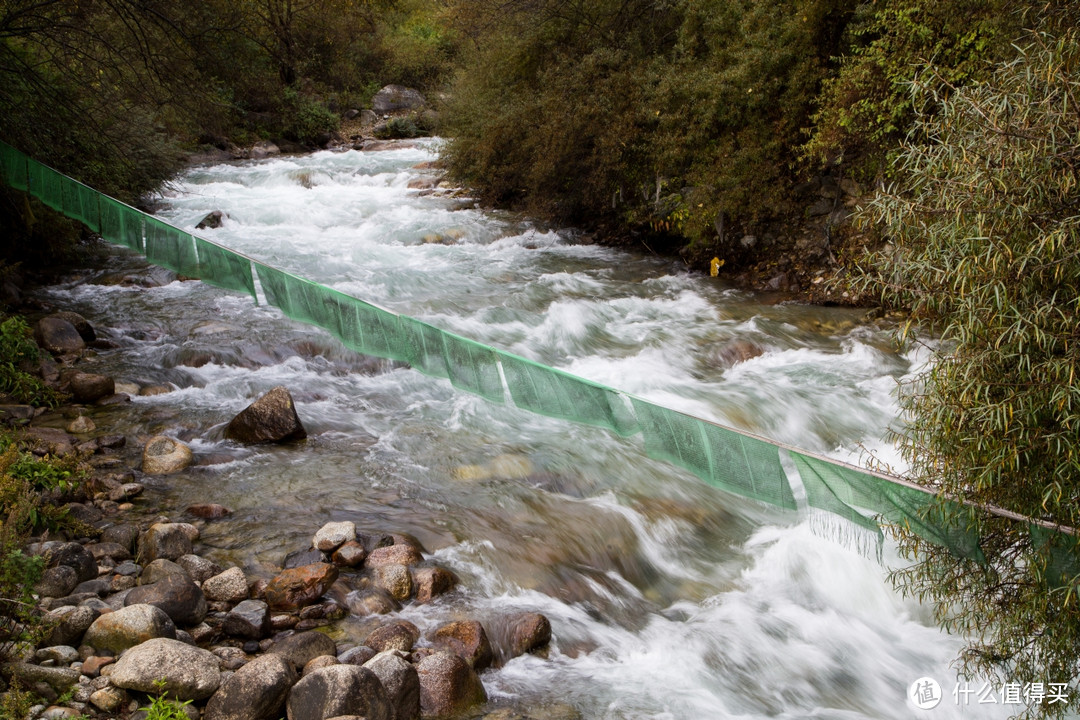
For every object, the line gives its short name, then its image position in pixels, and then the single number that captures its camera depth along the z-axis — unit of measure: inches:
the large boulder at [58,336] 405.7
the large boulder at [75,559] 217.0
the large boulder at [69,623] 186.2
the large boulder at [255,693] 173.9
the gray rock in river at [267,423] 329.7
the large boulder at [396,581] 235.8
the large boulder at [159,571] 219.9
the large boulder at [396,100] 1393.9
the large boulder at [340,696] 175.6
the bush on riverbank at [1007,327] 163.5
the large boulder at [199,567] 228.5
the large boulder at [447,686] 190.5
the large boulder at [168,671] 172.9
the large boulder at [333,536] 251.6
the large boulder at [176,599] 204.8
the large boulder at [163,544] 235.5
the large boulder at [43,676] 165.3
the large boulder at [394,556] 248.1
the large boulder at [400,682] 186.4
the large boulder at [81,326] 430.3
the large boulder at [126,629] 186.5
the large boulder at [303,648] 196.4
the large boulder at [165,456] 299.1
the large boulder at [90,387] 354.3
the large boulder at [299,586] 224.4
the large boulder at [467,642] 211.2
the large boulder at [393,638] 207.9
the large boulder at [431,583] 236.8
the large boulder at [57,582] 206.6
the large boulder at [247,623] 208.5
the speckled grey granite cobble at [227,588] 221.9
